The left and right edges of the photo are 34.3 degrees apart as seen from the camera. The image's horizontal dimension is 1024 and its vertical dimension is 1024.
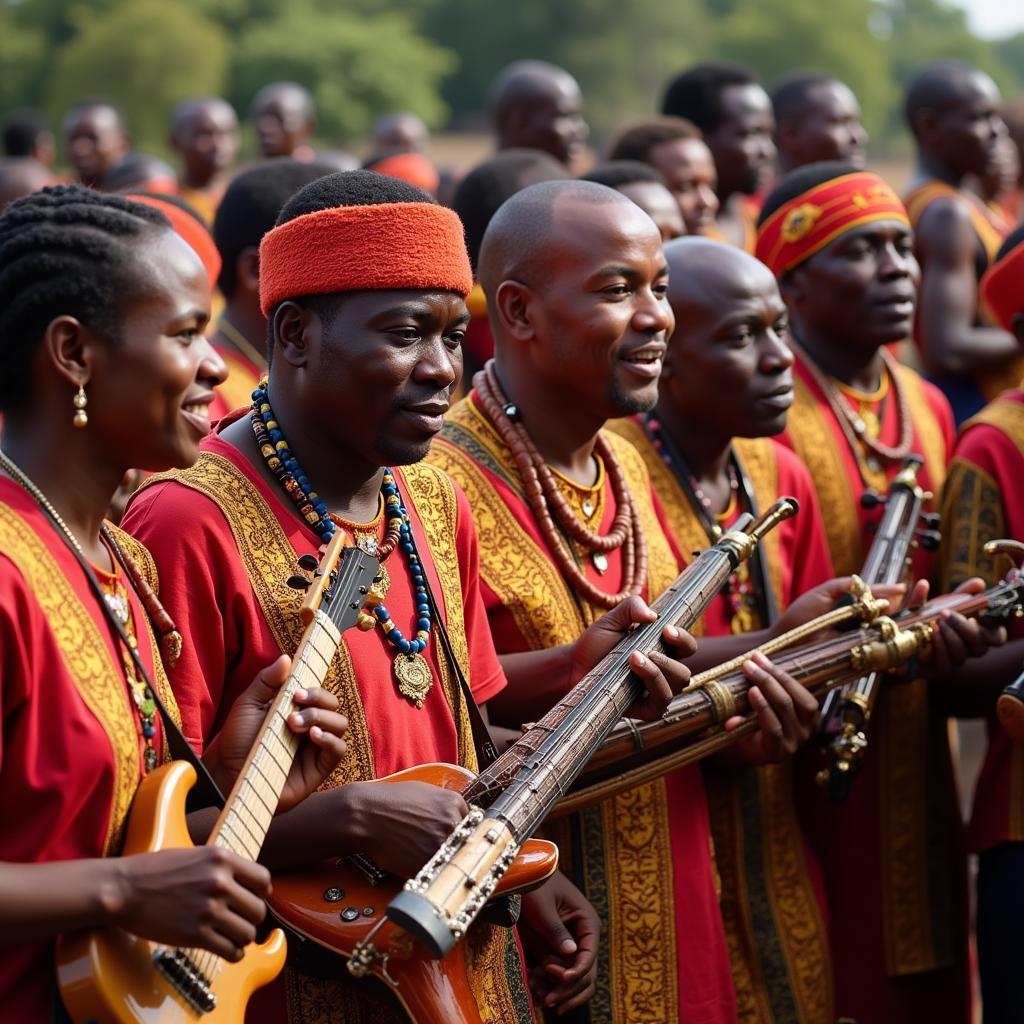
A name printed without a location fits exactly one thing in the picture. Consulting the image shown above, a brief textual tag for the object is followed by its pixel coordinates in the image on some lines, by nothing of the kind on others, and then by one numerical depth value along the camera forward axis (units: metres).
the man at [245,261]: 5.79
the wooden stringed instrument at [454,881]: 2.84
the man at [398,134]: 15.27
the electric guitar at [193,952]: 2.66
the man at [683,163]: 7.34
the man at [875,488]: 5.25
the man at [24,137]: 14.23
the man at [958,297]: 7.03
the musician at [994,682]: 4.77
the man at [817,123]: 9.26
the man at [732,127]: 8.62
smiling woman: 2.64
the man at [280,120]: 13.35
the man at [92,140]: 13.17
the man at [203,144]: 11.59
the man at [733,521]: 4.61
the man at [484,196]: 6.47
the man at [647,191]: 5.91
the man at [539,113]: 9.52
